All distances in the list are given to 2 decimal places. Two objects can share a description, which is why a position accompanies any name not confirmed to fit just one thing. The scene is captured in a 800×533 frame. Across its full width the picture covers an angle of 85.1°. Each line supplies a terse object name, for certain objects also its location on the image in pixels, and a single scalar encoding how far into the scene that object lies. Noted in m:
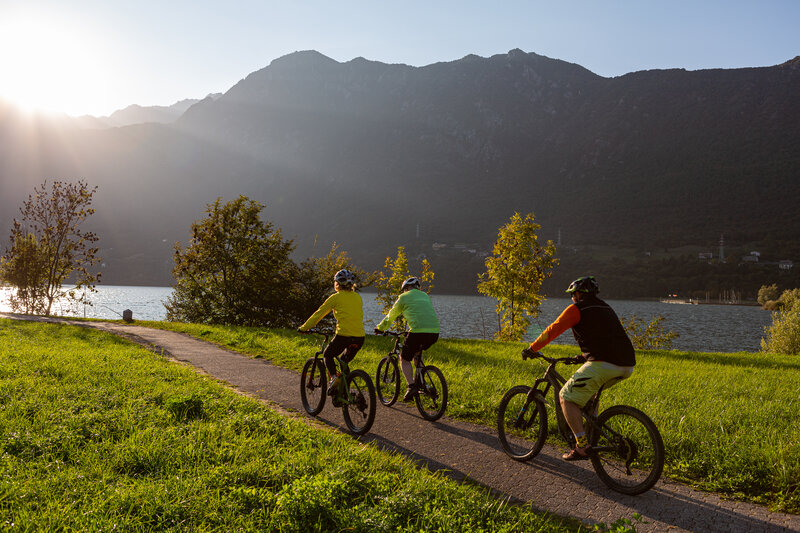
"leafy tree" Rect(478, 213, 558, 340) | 29.23
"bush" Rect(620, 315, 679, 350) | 29.94
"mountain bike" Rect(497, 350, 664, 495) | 4.67
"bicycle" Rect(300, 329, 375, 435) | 6.23
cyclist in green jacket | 7.45
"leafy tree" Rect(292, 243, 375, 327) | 28.69
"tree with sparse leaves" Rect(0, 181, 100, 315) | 32.12
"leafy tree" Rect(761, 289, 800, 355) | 29.11
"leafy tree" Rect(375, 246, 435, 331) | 28.65
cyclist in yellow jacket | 6.82
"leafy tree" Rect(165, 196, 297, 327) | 28.30
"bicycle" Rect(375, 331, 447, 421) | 7.33
